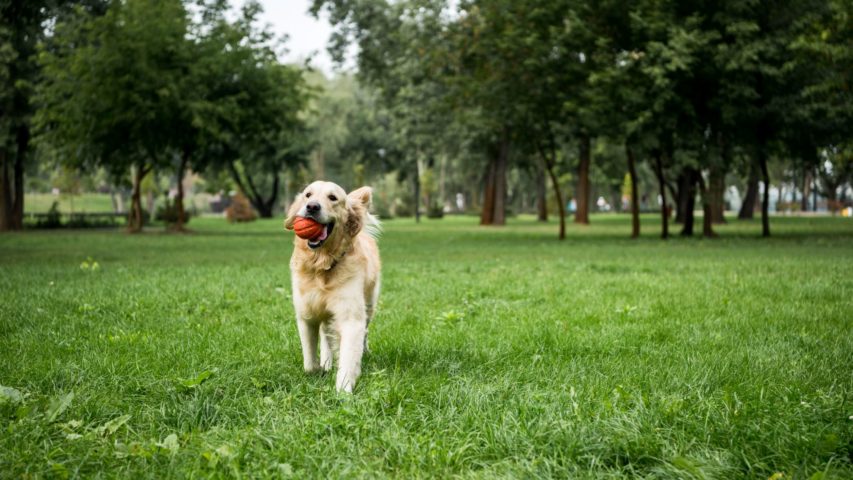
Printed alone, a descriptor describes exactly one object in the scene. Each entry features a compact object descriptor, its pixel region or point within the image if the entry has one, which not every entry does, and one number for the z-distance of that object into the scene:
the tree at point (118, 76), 27.53
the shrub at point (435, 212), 66.00
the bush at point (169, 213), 43.62
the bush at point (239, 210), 55.59
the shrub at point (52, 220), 41.16
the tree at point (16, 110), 28.73
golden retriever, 5.12
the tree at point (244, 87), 29.84
